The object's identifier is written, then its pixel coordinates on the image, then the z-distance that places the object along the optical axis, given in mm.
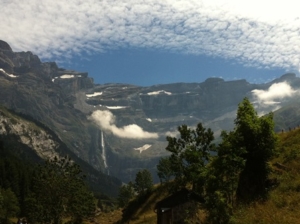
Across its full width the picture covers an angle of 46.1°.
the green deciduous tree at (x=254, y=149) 27500
